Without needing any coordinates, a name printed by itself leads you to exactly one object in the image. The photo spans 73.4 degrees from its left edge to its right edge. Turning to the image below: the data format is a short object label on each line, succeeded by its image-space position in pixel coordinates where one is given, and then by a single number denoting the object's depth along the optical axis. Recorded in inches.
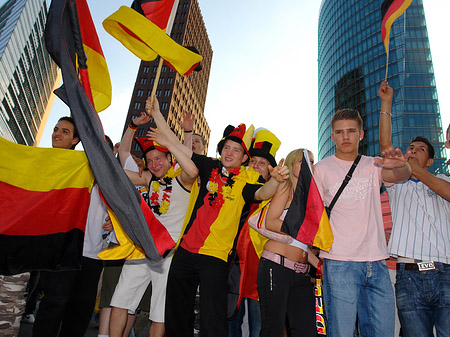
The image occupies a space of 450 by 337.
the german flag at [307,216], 103.7
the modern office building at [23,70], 2447.1
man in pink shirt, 97.5
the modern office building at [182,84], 2578.7
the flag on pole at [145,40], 150.7
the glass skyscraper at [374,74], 2186.3
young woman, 114.1
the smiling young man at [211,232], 118.8
